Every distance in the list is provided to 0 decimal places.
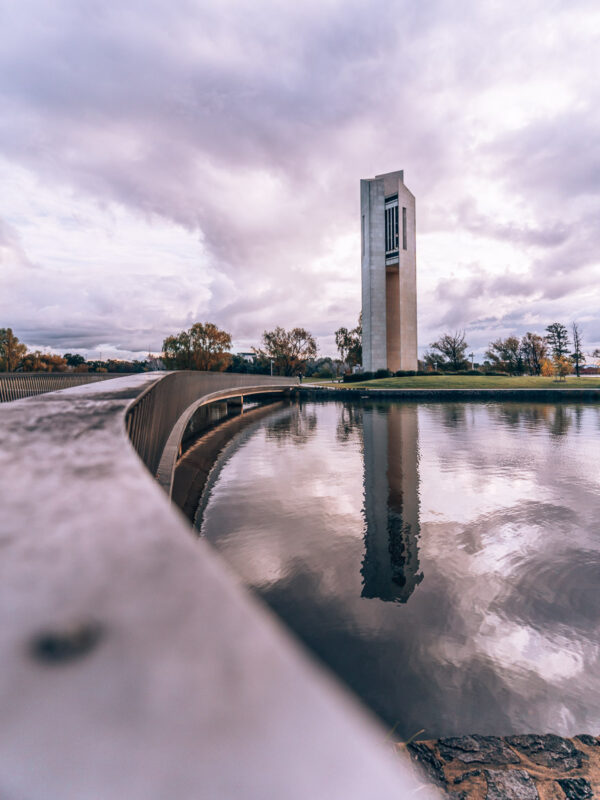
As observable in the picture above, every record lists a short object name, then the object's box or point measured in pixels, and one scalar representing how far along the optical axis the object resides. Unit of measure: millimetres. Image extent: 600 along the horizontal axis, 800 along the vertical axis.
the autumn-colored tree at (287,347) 88875
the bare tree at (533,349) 78875
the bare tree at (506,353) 76300
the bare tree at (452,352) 74250
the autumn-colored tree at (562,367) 47738
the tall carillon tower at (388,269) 51344
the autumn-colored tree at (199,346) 71000
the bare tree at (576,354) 75725
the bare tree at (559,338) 80562
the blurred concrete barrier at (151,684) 423
